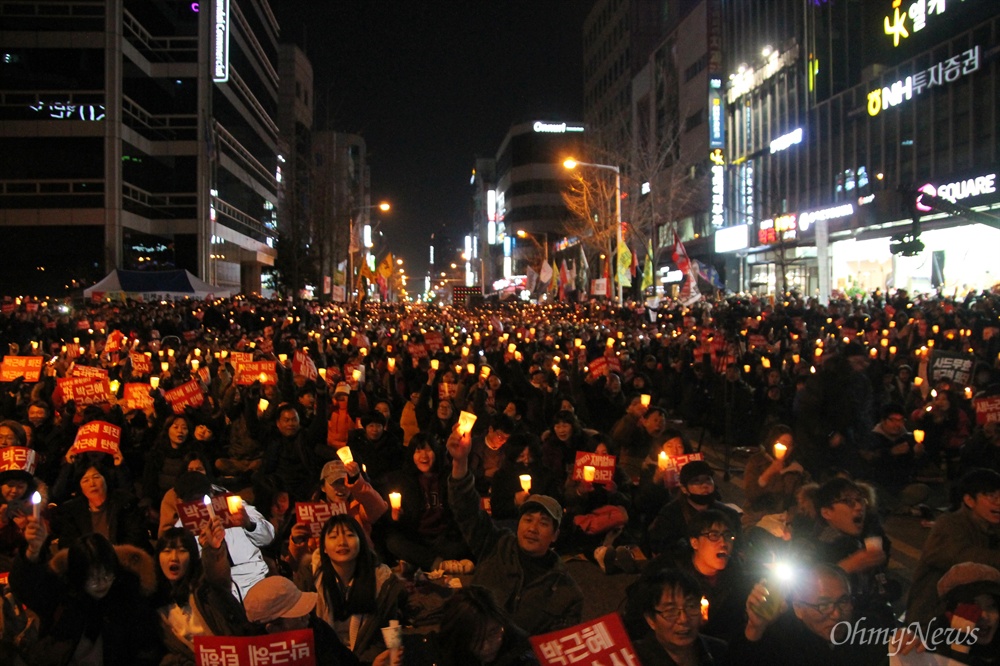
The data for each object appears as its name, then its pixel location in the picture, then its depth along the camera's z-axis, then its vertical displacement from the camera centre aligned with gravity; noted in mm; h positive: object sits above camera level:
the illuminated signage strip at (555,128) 108500 +24995
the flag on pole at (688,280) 23672 +1544
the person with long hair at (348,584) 4398 -1189
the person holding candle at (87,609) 4070 -1219
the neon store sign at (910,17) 29266 +10616
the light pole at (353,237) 41750 +5482
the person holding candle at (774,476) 6773 -1031
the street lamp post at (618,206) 29670 +4786
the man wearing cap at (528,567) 4602 -1224
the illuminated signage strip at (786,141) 41500 +9156
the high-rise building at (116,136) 40562 +9667
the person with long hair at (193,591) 4121 -1187
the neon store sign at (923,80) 28675 +8722
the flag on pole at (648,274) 38869 +2874
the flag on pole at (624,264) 31531 +2607
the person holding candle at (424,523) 6953 -1399
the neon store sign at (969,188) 26491 +4495
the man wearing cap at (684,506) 5488 -1017
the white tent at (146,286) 26859 +1668
